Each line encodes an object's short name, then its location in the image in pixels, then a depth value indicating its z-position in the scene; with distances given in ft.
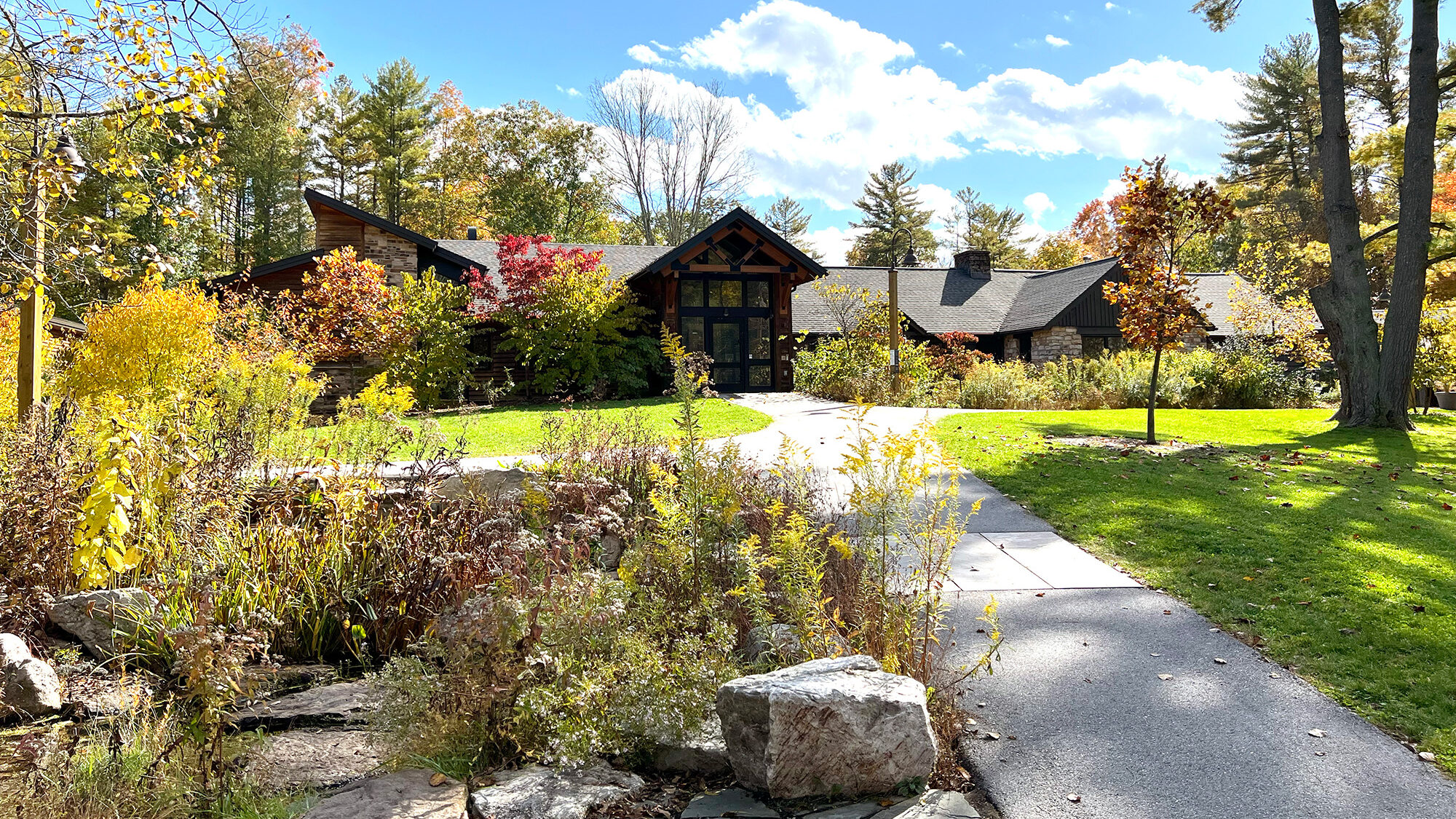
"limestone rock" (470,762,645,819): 8.13
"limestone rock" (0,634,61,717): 10.12
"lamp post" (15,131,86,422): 13.91
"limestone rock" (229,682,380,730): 10.58
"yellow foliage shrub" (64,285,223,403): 29.45
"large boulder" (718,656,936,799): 8.54
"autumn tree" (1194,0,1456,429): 40.81
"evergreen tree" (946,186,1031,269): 153.89
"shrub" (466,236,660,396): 57.57
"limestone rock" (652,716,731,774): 9.47
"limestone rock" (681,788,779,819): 8.49
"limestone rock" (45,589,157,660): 11.64
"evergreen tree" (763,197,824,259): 152.25
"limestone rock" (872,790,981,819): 8.43
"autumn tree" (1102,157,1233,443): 34.12
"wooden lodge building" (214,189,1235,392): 62.08
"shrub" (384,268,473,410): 53.78
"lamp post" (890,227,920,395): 56.44
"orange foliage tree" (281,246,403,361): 52.13
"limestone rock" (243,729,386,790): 9.07
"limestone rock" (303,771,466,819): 7.84
